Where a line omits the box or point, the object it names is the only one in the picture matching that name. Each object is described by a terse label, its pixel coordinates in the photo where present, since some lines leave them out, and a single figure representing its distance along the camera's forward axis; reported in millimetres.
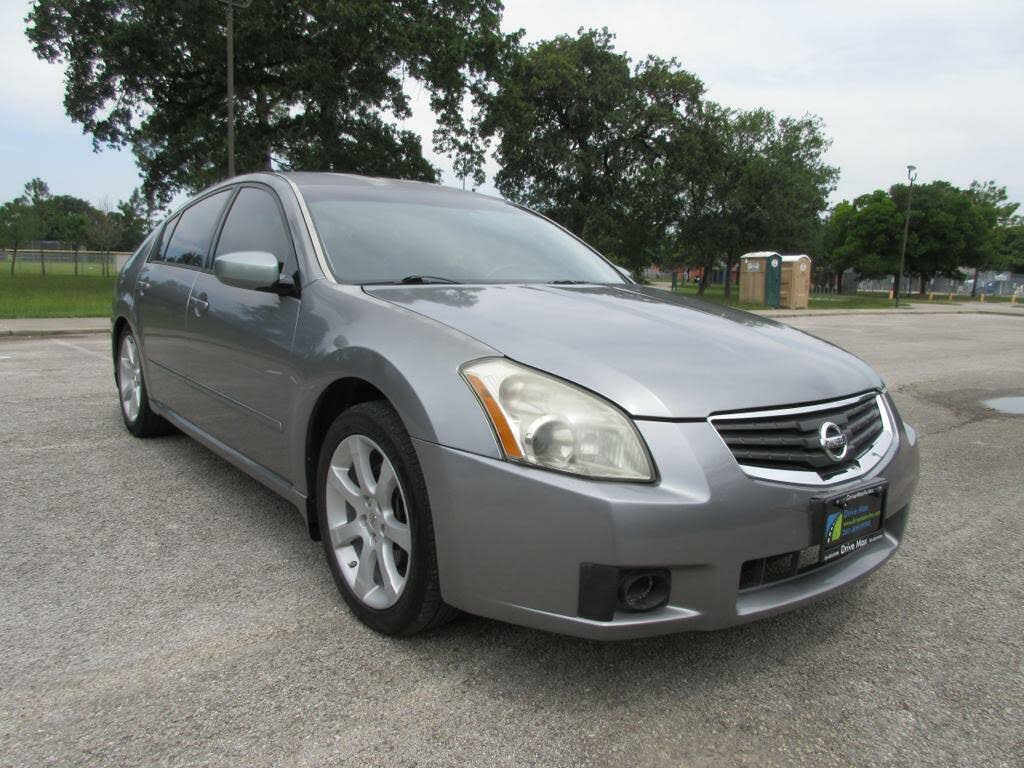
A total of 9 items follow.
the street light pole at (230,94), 17797
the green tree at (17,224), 37938
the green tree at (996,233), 55406
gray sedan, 1858
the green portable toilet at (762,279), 27109
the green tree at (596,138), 34344
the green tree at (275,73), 21922
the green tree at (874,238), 56500
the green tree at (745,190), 37688
